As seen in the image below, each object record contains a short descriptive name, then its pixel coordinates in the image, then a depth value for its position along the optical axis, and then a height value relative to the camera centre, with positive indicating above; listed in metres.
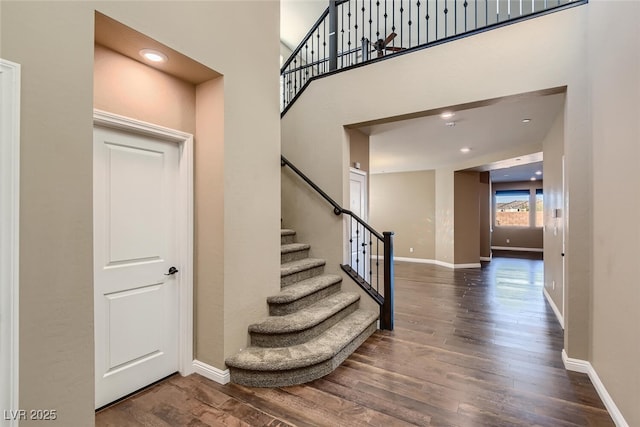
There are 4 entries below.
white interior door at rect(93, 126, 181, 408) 1.97 -0.36
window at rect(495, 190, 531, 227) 10.96 +0.22
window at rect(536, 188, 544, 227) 10.66 +0.23
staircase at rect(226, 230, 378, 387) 2.28 -1.15
